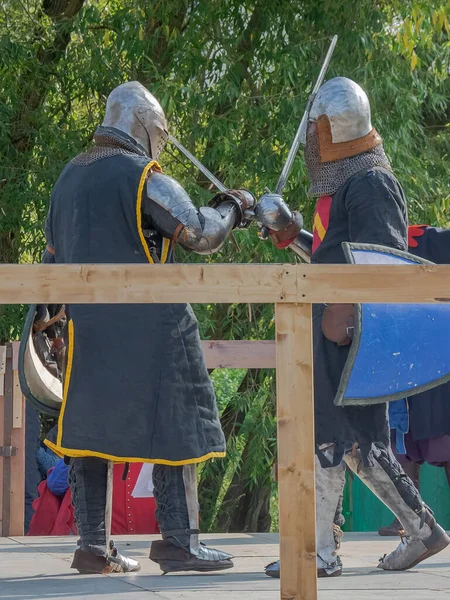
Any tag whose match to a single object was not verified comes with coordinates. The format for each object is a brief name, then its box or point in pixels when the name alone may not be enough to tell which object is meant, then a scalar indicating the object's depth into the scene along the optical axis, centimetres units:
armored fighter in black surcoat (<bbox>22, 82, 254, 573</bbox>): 748
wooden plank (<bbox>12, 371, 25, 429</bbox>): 1114
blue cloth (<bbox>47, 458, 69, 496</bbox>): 1199
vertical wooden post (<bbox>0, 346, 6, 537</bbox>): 1109
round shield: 800
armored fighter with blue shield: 770
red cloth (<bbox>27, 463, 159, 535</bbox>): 1205
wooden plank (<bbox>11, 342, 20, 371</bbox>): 1115
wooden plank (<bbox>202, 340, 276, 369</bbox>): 1177
